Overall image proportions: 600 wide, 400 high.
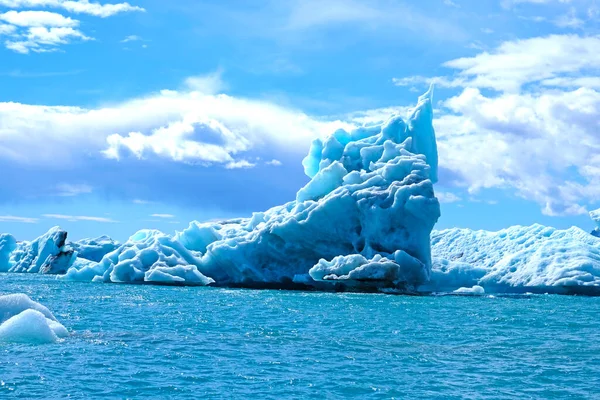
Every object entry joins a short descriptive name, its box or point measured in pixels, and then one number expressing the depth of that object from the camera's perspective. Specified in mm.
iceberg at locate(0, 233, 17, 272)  86812
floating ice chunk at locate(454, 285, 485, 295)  49800
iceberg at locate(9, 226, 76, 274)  74688
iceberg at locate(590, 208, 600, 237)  60000
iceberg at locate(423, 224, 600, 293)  49031
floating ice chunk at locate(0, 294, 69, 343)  17281
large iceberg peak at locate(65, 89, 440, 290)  39719
